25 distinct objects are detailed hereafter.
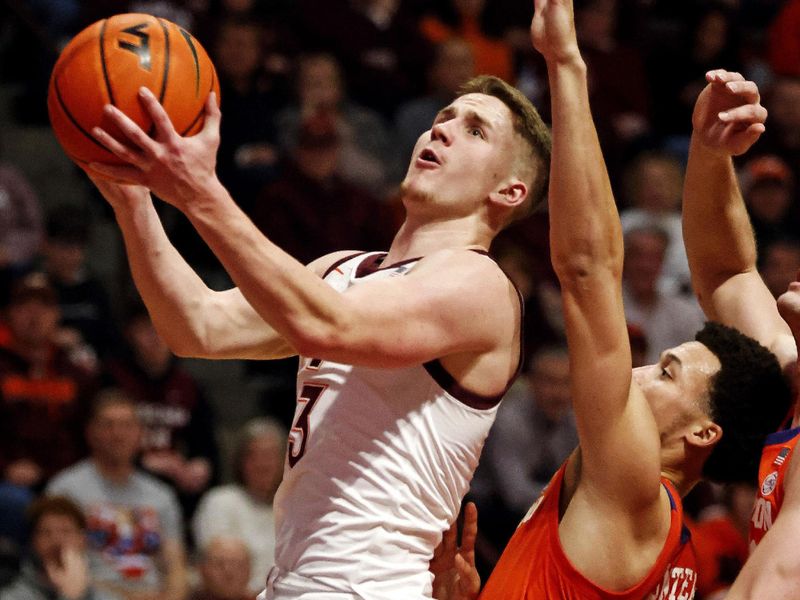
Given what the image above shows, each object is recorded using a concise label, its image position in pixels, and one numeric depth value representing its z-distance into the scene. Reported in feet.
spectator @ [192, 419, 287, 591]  46.93
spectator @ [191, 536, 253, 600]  44.55
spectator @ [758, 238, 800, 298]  56.85
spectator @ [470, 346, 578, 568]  48.49
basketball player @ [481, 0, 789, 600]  22.21
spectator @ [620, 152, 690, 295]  60.13
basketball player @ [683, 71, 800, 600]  20.85
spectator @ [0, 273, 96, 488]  47.55
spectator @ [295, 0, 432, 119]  65.67
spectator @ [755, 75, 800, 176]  66.90
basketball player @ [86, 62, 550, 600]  20.04
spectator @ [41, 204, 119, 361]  52.70
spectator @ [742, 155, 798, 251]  61.98
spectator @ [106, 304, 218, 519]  50.06
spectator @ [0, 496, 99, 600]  42.80
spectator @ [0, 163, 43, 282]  54.54
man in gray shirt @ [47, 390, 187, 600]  45.52
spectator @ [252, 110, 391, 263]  55.21
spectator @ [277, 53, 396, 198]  60.08
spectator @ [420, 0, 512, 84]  68.13
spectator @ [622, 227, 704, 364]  55.72
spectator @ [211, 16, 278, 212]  57.41
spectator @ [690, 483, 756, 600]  47.50
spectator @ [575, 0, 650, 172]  68.95
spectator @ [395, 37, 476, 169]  62.39
